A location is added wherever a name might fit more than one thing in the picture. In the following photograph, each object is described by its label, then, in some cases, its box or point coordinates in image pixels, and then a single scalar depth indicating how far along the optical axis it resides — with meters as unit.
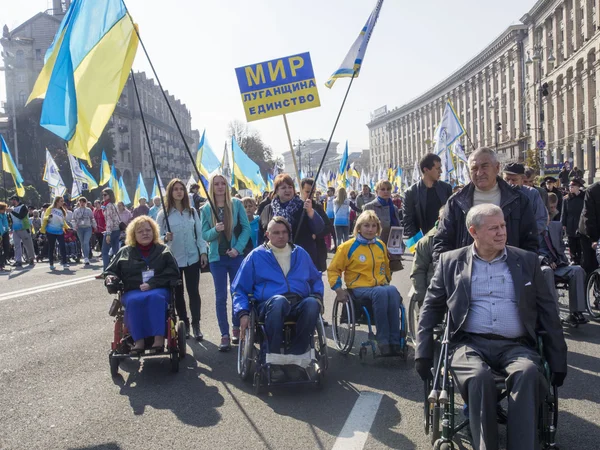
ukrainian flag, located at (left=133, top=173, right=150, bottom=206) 24.61
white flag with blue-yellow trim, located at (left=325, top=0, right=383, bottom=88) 8.41
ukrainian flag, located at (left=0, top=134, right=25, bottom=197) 21.14
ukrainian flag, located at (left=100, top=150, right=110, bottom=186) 27.41
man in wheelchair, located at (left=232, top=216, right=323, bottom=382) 5.66
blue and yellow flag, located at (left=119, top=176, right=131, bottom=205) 26.24
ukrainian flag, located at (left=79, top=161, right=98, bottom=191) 22.96
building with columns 50.42
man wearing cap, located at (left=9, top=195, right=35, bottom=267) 18.23
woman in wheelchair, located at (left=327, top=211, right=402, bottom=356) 6.39
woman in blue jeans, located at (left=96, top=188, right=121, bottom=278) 14.62
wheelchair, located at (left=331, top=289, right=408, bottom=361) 6.47
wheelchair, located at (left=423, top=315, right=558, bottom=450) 3.62
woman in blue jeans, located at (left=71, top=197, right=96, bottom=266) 17.12
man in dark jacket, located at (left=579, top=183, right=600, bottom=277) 8.66
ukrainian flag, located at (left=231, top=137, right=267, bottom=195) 22.86
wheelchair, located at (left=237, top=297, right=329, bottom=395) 5.52
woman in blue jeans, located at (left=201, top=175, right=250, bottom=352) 7.48
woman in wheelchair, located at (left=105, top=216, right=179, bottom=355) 6.25
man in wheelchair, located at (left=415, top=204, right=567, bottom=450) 3.87
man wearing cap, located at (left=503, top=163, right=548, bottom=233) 7.16
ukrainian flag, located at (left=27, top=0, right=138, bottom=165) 6.42
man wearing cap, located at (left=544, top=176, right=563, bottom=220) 14.76
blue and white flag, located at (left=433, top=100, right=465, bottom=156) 20.97
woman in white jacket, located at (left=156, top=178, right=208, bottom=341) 7.77
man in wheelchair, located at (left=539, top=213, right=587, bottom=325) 7.62
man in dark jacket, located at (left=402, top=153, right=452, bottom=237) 7.04
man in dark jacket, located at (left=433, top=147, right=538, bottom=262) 5.10
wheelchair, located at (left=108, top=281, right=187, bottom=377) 6.15
